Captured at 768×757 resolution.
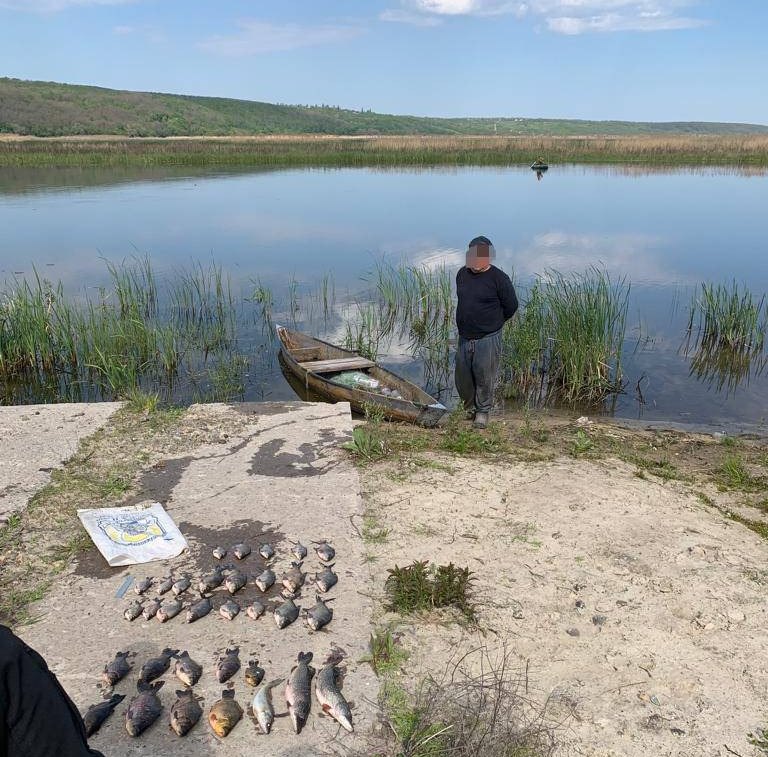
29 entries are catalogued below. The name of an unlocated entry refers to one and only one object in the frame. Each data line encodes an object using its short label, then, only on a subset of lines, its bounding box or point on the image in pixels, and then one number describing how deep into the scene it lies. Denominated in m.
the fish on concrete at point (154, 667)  3.03
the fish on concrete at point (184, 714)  2.76
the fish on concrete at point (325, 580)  3.74
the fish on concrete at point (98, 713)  2.74
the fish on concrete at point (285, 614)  3.43
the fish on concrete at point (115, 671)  3.02
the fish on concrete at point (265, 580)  3.72
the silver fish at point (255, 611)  3.50
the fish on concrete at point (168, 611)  3.46
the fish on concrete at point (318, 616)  3.42
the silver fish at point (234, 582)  3.70
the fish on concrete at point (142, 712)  2.75
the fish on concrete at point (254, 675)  3.03
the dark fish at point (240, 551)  4.04
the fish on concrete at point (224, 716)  2.75
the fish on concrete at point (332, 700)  2.83
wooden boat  7.29
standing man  6.46
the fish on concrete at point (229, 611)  3.50
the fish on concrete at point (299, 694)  2.82
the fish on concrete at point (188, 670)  3.02
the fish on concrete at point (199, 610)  3.46
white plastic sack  4.01
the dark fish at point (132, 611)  3.47
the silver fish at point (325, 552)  4.03
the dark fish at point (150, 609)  3.49
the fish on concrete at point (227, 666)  3.05
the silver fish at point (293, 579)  3.72
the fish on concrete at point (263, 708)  2.79
